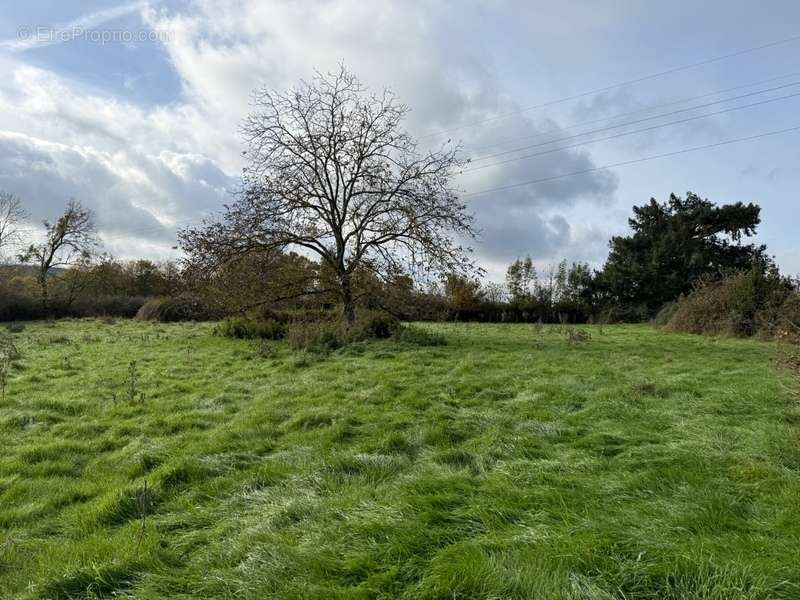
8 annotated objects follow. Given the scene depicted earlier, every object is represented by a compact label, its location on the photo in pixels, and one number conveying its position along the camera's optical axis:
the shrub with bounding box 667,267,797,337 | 17.73
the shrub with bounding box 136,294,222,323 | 27.31
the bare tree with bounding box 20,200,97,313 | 36.53
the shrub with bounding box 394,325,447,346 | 14.57
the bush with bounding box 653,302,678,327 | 24.69
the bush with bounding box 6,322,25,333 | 21.49
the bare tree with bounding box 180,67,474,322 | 15.91
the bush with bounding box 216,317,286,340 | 16.55
